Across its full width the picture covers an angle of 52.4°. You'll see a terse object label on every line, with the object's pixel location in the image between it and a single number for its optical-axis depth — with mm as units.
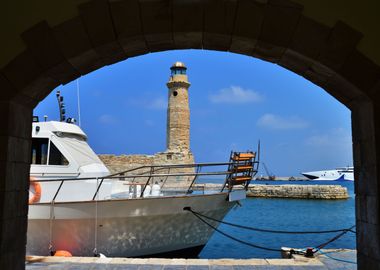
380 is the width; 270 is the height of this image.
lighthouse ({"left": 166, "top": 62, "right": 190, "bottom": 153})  36375
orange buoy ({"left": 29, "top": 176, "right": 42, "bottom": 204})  8008
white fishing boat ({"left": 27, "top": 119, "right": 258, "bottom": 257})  7805
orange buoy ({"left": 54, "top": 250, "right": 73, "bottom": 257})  7554
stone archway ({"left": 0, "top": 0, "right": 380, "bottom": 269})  2977
